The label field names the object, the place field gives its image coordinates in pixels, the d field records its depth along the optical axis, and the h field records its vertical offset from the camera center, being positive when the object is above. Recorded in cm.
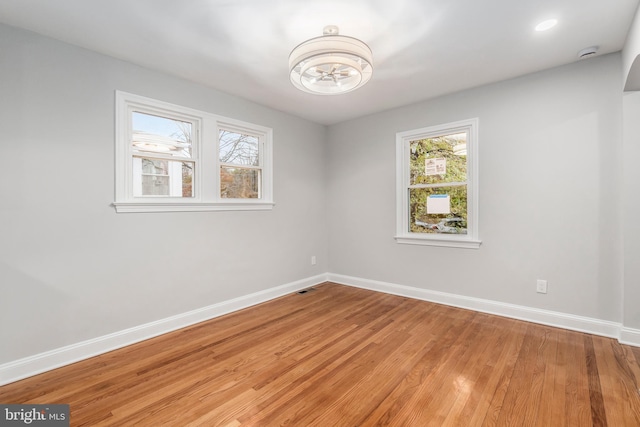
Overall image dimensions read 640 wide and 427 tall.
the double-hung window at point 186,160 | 269 +57
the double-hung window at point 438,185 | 344 +35
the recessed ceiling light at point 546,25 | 216 +143
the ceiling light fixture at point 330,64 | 205 +111
